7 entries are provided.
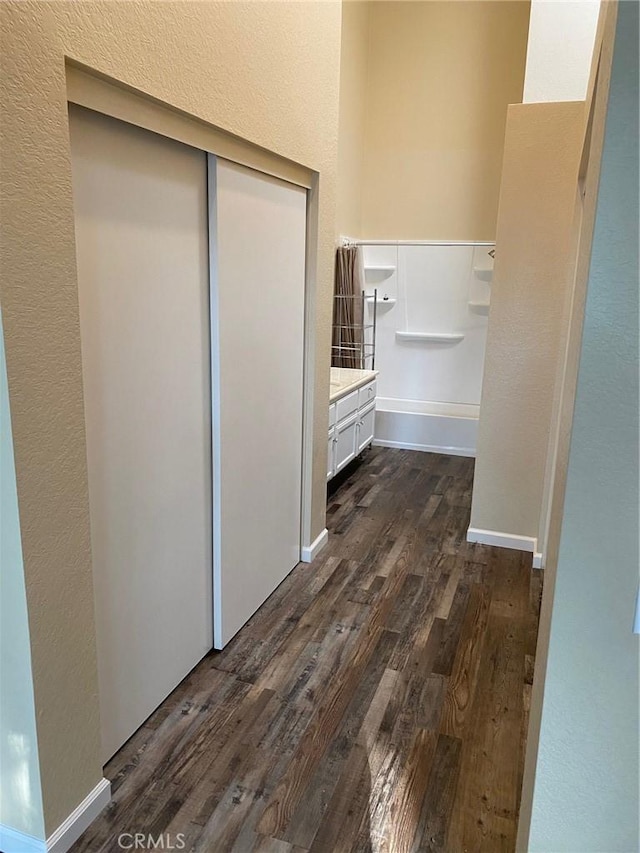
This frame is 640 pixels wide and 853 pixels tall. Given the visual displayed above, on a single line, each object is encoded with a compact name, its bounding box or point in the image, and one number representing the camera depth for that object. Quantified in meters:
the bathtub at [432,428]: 5.61
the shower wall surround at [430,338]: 5.66
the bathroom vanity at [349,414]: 4.21
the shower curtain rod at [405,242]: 5.55
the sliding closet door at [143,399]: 1.74
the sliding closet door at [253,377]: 2.34
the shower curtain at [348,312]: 5.43
